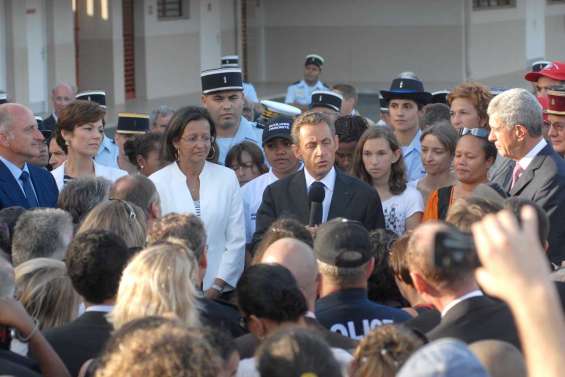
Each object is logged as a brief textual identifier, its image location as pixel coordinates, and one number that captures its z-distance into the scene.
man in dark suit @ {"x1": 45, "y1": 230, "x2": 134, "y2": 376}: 7.05
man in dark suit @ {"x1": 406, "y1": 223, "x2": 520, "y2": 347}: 6.67
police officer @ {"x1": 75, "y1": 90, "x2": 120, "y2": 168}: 15.31
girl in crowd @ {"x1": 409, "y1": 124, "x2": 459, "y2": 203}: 12.31
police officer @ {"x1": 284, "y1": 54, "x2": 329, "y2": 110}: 28.98
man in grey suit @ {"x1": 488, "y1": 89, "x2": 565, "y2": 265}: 10.48
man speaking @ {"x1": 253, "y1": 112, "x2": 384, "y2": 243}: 10.86
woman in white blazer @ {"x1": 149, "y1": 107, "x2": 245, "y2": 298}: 11.03
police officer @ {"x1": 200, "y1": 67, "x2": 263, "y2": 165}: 13.94
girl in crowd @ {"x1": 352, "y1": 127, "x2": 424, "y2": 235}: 11.69
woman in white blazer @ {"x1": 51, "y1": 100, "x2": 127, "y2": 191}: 12.25
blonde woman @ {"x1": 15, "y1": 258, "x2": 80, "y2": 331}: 7.57
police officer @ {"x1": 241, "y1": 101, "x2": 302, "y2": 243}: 12.20
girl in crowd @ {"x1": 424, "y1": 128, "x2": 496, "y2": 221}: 11.20
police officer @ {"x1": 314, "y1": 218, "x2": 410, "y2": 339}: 7.59
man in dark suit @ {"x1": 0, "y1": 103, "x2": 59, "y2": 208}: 11.42
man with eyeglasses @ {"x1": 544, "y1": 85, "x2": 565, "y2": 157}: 11.77
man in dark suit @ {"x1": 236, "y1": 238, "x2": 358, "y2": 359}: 7.40
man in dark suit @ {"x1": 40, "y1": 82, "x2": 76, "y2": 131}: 19.12
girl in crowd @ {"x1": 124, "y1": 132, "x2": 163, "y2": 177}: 13.36
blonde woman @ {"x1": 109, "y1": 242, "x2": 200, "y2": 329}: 6.59
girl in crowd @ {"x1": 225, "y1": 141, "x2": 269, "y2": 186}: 13.31
